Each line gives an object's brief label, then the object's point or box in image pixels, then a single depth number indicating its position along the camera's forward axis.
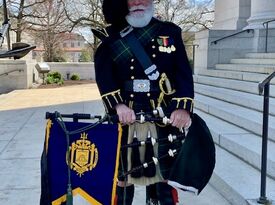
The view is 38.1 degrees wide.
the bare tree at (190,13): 28.14
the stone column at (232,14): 10.20
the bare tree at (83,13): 23.20
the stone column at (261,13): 8.75
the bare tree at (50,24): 26.19
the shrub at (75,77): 19.69
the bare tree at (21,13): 24.27
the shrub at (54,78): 17.56
